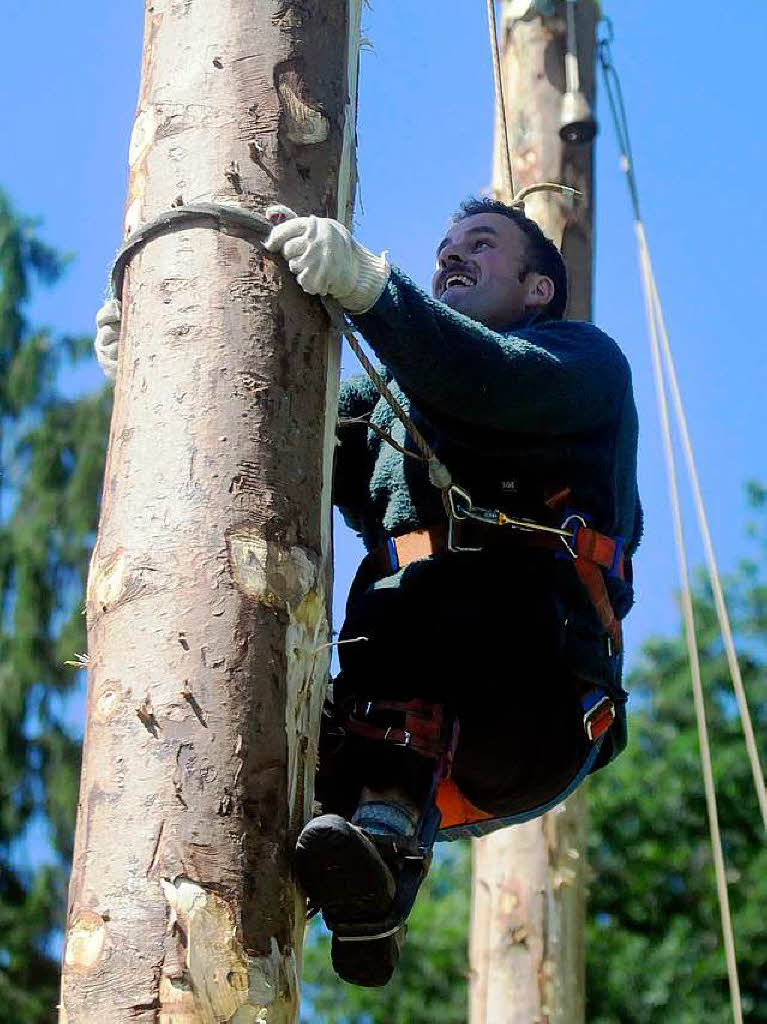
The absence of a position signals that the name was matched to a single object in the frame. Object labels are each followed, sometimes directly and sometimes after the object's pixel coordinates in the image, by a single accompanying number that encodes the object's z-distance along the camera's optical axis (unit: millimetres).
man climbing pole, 4926
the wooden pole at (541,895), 9617
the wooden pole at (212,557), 3793
